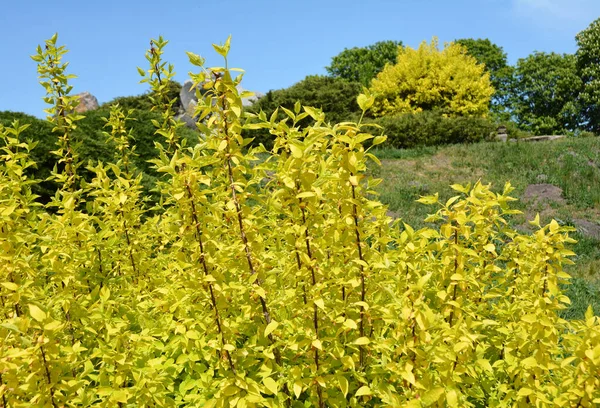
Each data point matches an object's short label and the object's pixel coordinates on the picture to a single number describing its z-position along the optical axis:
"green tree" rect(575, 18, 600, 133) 28.12
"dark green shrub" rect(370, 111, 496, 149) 14.08
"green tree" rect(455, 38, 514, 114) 34.19
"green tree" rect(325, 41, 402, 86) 37.53
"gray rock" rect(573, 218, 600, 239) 7.93
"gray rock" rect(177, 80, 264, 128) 19.85
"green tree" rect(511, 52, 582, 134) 29.84
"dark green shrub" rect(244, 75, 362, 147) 17.36
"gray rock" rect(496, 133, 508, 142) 16.70
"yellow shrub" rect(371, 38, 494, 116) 17.83
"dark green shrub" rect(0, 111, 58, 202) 5.76
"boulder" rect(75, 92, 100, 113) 20.81
